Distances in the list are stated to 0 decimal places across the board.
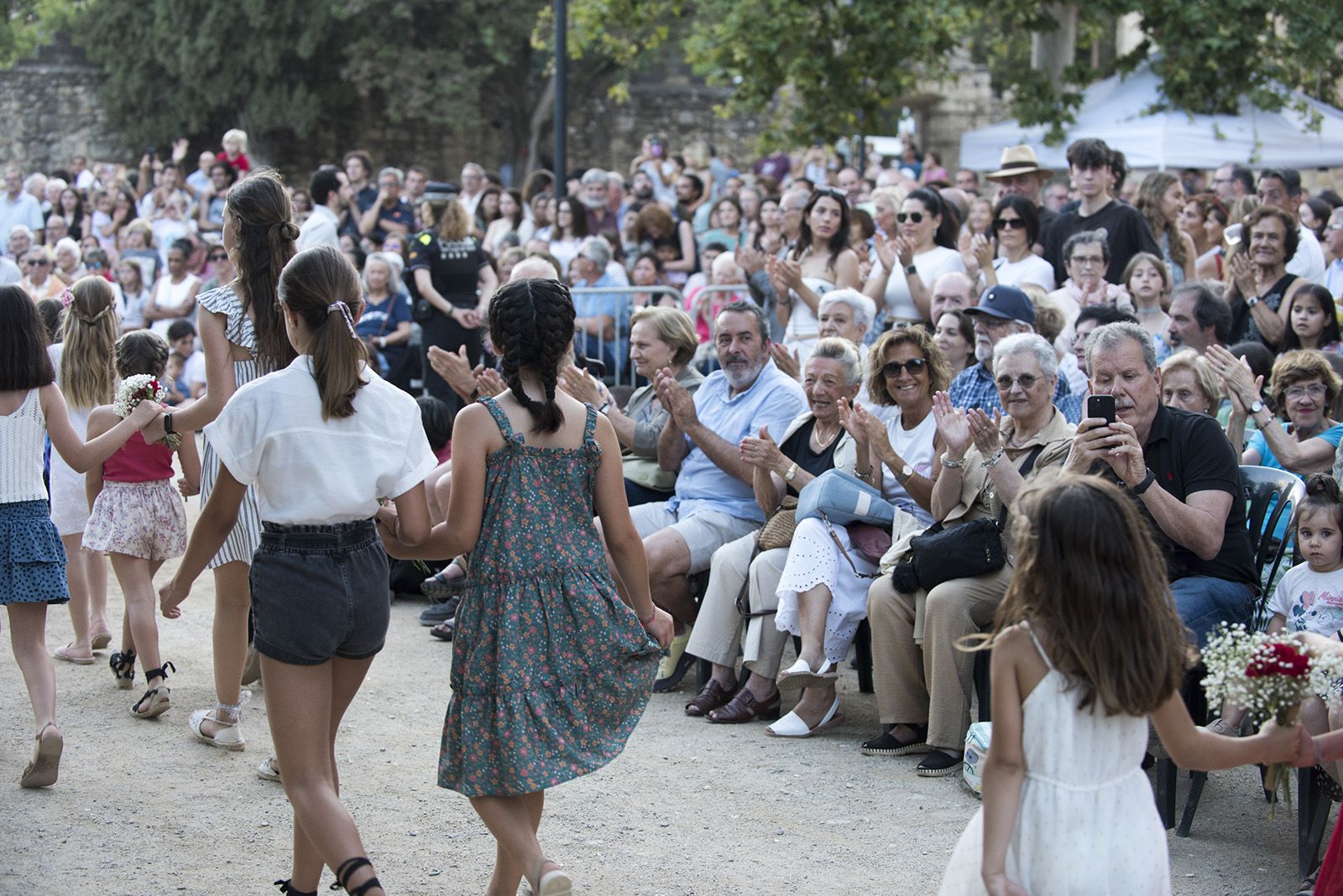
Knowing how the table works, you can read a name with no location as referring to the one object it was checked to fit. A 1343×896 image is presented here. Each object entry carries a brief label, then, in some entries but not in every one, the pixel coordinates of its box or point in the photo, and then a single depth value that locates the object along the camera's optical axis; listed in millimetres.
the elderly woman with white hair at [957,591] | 5199
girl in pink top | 5703
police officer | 10281
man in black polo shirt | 4637
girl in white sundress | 2797
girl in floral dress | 3615
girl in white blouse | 3572
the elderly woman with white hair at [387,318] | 10914
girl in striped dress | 4848
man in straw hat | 10016
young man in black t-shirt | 8250
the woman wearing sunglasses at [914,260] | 7977
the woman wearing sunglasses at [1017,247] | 7941
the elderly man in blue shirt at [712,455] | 6289
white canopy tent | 13797
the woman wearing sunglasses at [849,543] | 5660
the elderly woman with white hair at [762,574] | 5918
